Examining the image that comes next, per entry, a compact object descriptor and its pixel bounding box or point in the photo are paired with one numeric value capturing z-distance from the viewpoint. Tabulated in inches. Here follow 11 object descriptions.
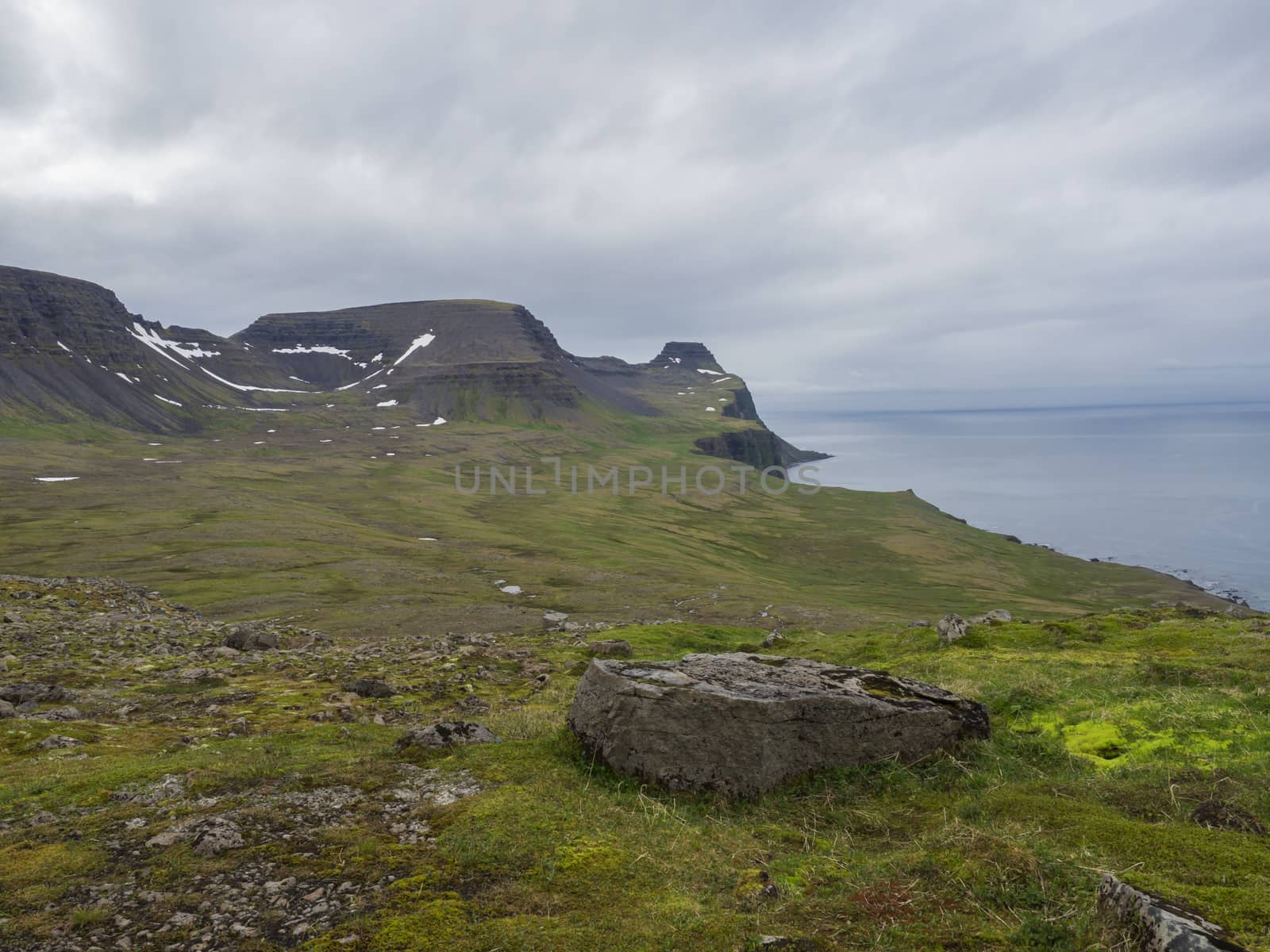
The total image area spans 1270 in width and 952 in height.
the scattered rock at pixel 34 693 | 815.1
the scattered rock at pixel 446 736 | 611.2
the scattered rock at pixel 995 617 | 1391.5
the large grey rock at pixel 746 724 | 530.6
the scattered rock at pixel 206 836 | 409.1
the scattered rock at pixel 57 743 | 636.1
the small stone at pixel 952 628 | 1131.0
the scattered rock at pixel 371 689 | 917.3
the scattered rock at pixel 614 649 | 1314.0
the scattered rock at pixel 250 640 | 1277.1
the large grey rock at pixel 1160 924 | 253.1
